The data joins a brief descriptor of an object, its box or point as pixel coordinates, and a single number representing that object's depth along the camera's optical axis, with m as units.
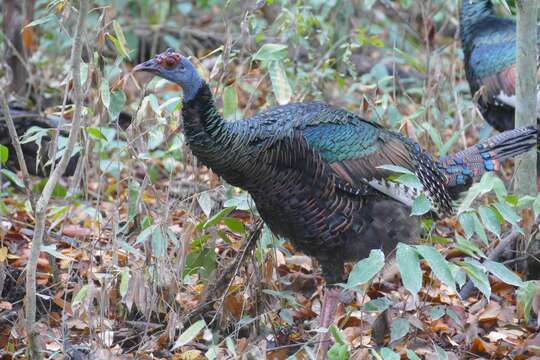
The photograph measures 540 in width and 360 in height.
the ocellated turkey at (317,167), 8.55
